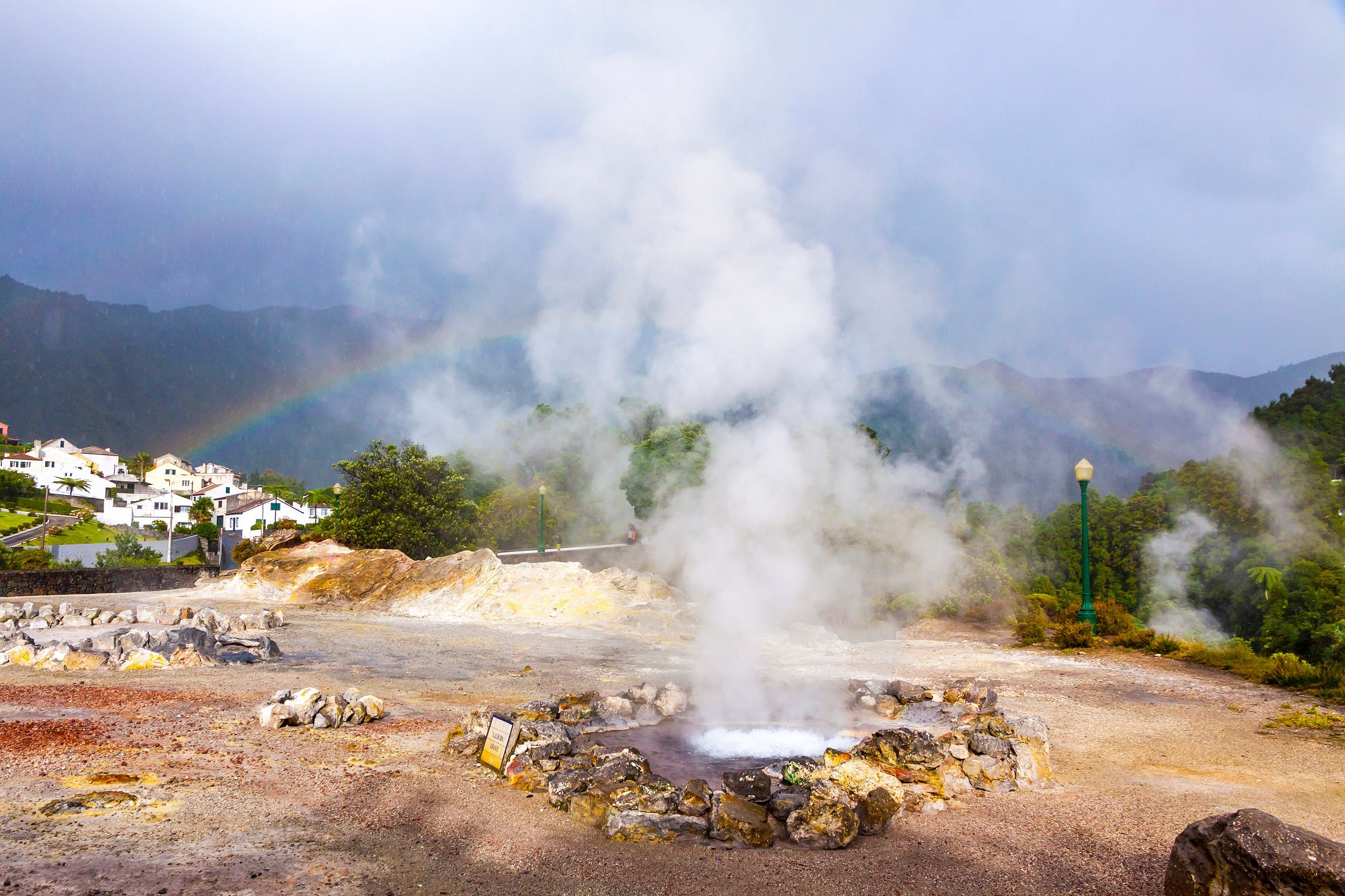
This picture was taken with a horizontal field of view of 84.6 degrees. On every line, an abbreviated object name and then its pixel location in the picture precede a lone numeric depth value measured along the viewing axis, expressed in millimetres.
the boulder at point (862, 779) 6949
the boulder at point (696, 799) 6500
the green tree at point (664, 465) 18844
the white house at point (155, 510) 87750
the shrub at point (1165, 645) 15023
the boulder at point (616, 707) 10000
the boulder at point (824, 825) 6141
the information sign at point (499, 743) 7754
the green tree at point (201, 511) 81750
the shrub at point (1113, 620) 17062
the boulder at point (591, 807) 6539
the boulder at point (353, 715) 9719
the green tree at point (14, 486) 83188
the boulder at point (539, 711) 9406
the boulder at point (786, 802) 6531
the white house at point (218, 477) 129250
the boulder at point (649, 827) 6184
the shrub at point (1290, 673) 11664
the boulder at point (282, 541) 30953
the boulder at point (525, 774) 7375
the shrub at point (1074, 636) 16188
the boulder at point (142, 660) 13555
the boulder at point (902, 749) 7641
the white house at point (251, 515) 82062
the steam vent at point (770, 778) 6289
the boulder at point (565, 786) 6844
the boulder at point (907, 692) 11031
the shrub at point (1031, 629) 17250
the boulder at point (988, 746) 7664
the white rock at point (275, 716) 9289
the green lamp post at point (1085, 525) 16509
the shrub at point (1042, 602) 20125
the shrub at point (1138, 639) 15617
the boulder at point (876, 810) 6395
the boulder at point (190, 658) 13953
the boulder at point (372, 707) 9922
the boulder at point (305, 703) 9461
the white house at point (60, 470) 100562
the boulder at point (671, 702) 10336
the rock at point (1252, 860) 4293
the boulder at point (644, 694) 10555
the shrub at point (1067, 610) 18641
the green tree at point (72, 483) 97250
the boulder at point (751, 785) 6836
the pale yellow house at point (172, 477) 123188
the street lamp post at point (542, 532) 31844
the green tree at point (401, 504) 31688
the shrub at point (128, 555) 44562
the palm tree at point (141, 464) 121062
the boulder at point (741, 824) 6207
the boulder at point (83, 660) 13383
